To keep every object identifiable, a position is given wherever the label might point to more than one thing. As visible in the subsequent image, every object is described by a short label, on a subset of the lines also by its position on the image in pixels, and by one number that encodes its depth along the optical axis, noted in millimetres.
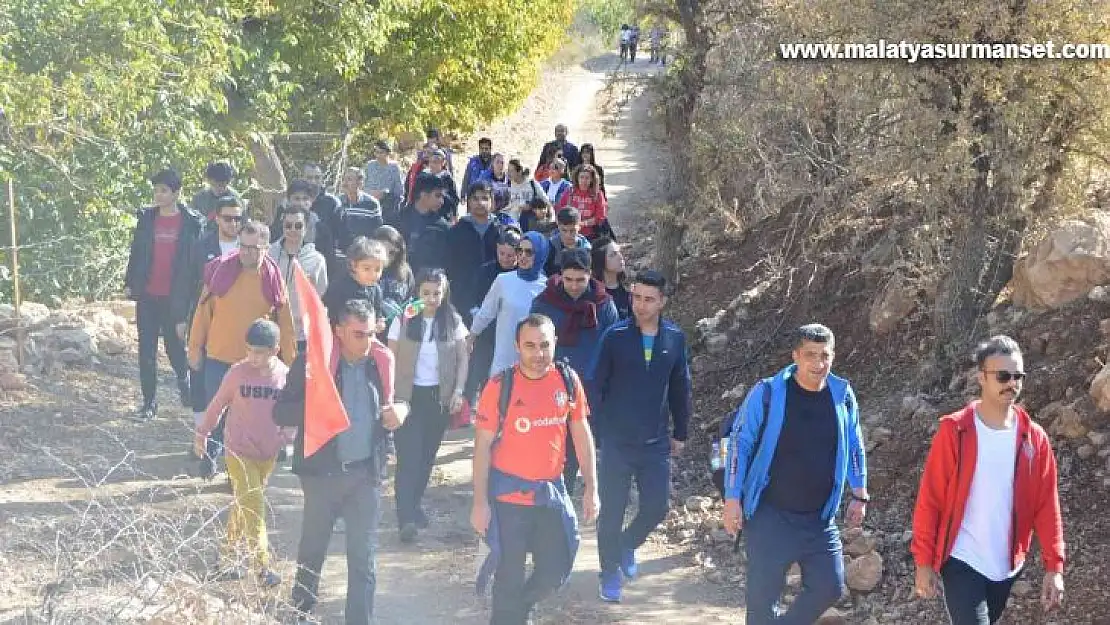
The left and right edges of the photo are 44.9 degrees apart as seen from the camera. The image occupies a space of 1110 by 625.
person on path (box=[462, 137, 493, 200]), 18141
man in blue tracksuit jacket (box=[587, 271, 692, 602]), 7504
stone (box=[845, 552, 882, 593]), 7703
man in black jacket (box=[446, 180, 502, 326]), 11281
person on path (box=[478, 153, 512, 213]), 15812
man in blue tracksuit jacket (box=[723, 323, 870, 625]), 5898
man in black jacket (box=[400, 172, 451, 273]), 11289
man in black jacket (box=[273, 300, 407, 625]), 6516
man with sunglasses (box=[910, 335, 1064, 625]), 5488
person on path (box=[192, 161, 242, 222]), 10516
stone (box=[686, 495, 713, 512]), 9414
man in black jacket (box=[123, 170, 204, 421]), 9961
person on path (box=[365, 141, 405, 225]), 15773
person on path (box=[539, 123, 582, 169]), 18375
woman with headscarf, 8766
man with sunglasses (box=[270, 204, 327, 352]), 9102
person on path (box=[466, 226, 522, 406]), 9656
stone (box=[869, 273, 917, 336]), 10602
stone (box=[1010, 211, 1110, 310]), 8969
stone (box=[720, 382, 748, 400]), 11312
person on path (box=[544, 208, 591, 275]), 10133
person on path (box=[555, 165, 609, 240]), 14219
